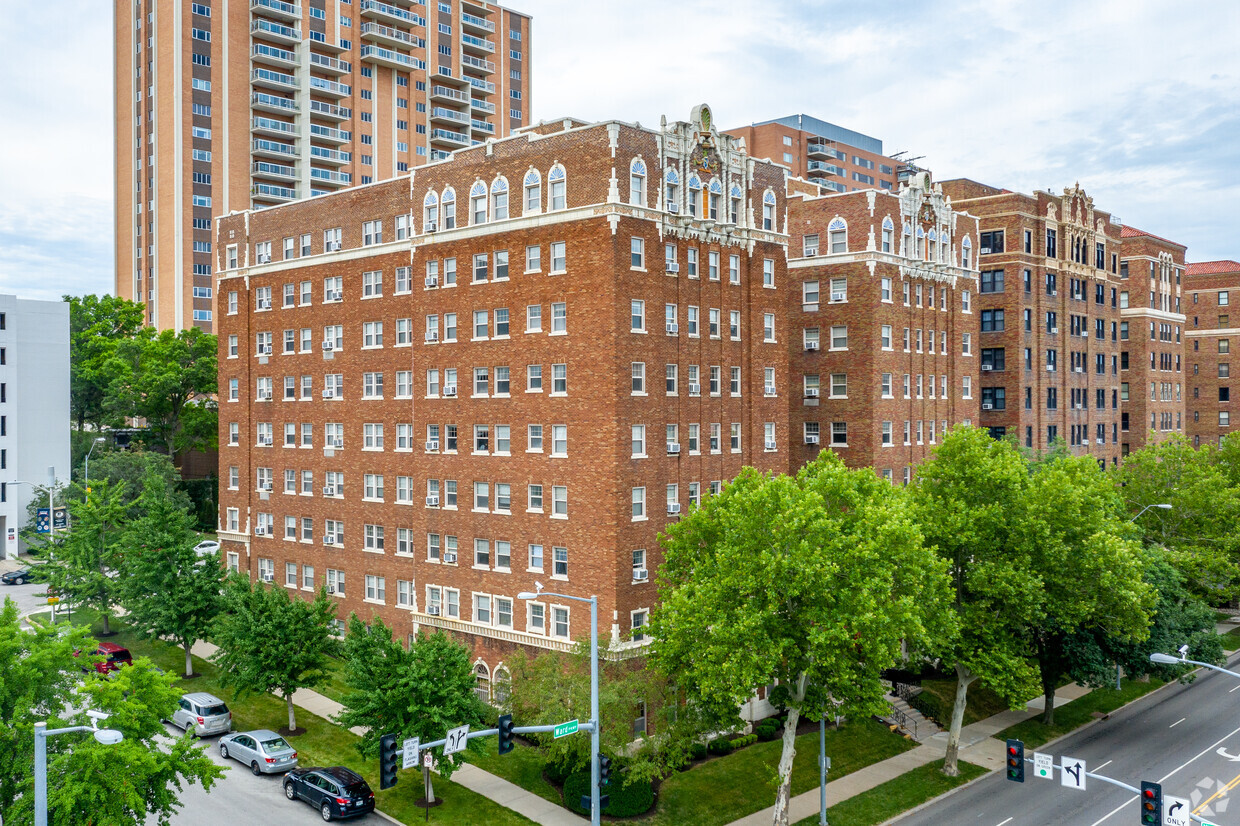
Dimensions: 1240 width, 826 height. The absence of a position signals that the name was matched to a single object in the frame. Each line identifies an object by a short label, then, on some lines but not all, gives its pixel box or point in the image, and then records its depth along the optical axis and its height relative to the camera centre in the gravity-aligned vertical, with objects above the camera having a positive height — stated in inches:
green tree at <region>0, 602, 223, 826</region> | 1127.6 -376.0
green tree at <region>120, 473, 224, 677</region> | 2060.8 -341.0
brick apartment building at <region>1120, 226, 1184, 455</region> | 3737.7 +290.6
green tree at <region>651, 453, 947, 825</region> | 1397.6 -269.4
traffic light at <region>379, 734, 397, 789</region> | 1103.0 -379.4
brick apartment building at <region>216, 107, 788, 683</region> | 1823.3 +102.8
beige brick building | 4227.4 +1408.4
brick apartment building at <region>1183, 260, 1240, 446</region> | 4434.1 +288.3
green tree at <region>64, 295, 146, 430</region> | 3853.3 +316.4
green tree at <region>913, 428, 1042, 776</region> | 1690.5 -250.2
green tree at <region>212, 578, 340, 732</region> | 1775.3 -399.7
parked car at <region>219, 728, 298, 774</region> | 1680.6 -564.6
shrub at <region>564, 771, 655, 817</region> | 1555.1 -596.1
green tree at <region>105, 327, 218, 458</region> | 3565.5 +136.9
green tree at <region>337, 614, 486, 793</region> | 1497.3 -412.8
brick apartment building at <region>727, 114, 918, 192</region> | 5831.7 +1662.4
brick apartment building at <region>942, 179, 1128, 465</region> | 2891.2 +310.4
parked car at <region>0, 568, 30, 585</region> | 3085.6 -480.2
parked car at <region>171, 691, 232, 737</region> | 1818.4 -539.2
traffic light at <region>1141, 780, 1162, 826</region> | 1123.9 -442.0
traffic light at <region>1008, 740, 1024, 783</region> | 1277.1 -445.4
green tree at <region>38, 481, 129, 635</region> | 2252.7 -306.9
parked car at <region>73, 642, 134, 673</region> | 2005.2 -487.5
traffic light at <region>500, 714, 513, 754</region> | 1210.6 -385.3
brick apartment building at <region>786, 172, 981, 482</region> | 2359.7 +235.2
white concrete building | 3454.7 +78.2
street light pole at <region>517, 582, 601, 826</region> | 1278.3 -389.9
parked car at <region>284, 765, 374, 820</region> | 1505.9 -570.3
